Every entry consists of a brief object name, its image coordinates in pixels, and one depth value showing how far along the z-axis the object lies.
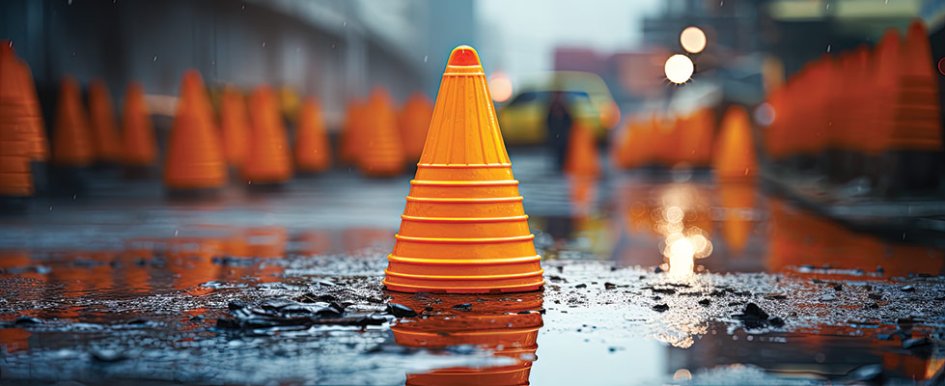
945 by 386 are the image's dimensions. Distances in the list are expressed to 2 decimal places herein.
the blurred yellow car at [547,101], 34.75
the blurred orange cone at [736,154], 24.95
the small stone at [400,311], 6.30
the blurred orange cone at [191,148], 17.78
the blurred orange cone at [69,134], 20.55
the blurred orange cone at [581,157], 27.05
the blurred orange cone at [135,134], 23.06
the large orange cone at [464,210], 7.21
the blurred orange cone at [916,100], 15.24
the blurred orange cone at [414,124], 28.72
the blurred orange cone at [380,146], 23.55
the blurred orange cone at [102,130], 22.66
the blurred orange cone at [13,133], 14.27
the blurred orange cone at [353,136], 29.66
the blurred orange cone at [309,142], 25.47
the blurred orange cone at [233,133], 25.64
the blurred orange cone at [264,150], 19.91
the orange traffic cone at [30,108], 14.49
